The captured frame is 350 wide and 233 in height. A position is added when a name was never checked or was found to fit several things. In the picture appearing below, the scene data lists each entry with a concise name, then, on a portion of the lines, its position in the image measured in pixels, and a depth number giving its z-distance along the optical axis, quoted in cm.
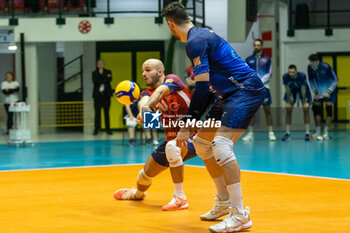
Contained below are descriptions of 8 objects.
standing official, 1614
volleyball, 589
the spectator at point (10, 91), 1655
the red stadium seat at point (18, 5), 1858
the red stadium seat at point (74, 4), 1841
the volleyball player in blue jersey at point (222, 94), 448
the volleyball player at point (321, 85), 1359
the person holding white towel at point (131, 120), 1298
